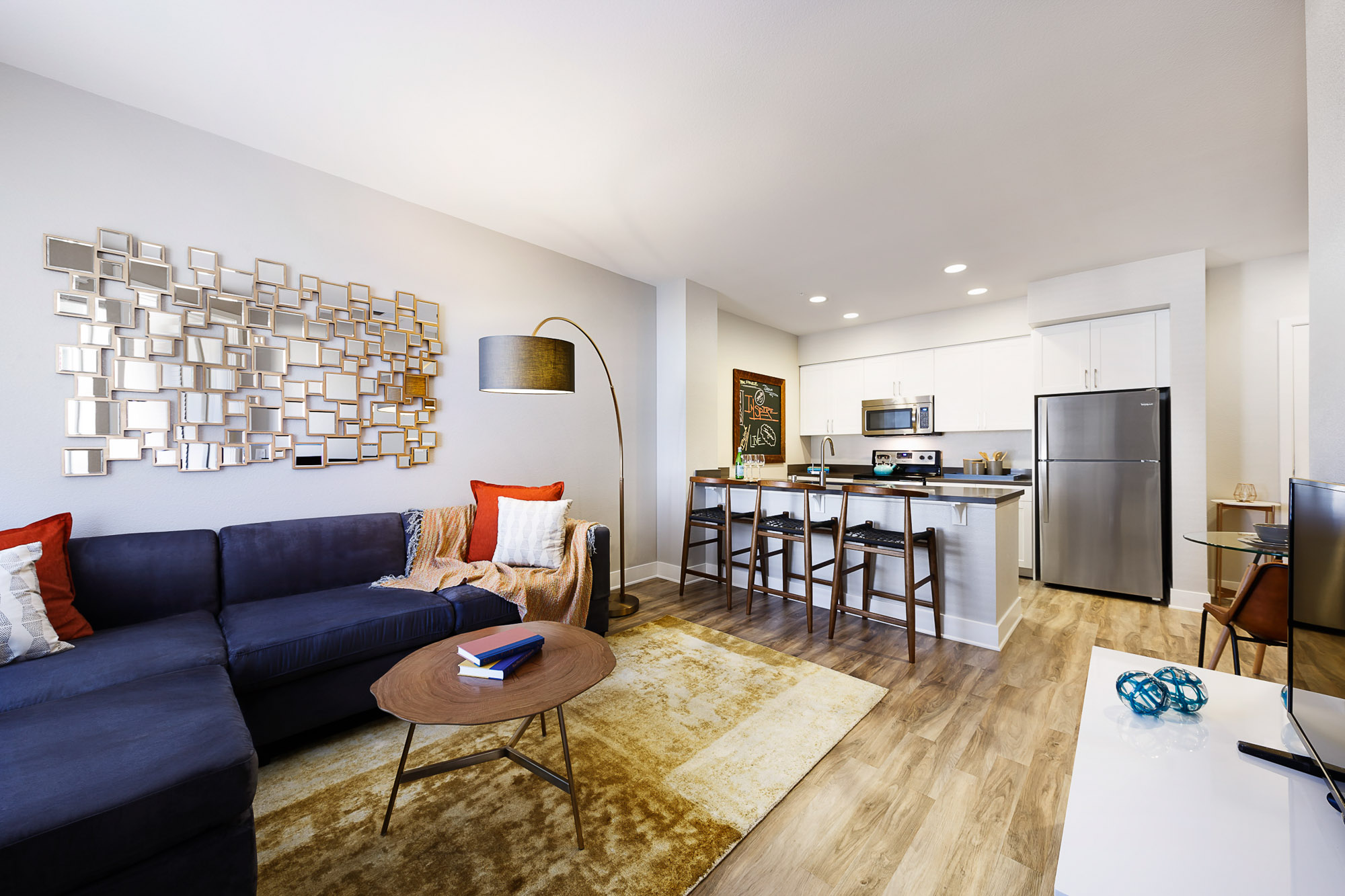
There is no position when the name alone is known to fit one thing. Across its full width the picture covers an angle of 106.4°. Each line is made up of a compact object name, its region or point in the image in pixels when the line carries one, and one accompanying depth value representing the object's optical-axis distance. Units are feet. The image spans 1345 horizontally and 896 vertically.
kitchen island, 9.77
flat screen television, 2.79
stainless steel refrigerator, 12.60
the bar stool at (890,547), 9.31
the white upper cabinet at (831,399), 19.34
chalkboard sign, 17.67
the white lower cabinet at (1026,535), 14.62
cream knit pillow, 9.58
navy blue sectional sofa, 3.51
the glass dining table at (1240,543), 6.33
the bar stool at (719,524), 12.36
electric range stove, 17.79
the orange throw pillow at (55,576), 5.99
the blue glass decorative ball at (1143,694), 3.93
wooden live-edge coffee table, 4.51
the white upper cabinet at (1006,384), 15.56
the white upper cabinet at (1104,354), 12.73
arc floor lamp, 8.59
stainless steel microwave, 17.44
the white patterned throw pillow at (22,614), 5.37
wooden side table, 11.80
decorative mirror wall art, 7.09
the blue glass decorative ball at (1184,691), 3.92
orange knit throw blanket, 8.50
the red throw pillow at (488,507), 9.80
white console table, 2.56
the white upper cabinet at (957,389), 16.49
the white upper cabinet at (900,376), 17.53
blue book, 5.16
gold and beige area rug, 4.69
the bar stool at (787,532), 10.51
